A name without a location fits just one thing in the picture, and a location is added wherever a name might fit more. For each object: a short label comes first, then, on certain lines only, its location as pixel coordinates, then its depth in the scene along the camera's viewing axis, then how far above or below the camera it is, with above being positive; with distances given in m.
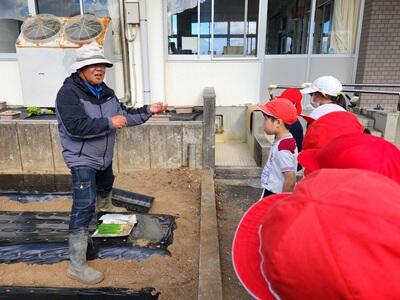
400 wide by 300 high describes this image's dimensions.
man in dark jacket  2.57 -0.57
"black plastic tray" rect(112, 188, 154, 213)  3.87 -1.63
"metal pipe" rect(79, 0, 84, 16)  6.79 +0.96
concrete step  5.03 -1.68
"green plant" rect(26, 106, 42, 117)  5.79 -0.93
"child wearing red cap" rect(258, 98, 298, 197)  2.49 -0.67
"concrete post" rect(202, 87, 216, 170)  4.71 -1.03
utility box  6.20 +0.78
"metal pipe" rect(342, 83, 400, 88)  5.09 -0.44
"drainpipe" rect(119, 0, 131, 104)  6.58 -0.07
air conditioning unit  6.05 +0.12
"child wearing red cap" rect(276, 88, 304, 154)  3.23 -0.51
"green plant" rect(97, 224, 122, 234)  3.29 -1.64
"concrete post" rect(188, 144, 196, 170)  4.88 -1.40
